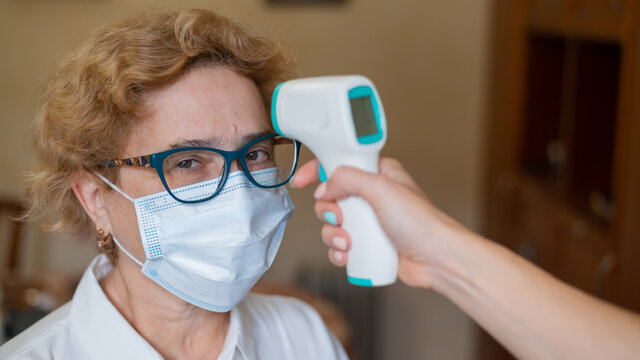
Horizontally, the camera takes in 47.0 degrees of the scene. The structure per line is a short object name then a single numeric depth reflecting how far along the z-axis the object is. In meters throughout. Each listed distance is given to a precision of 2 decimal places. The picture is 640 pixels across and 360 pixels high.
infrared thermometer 1.05
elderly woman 1.27
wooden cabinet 2.04
